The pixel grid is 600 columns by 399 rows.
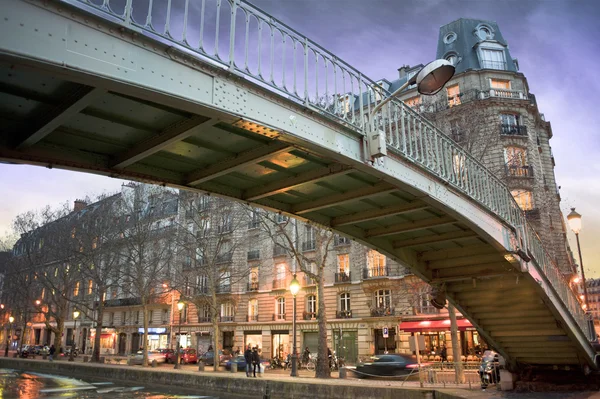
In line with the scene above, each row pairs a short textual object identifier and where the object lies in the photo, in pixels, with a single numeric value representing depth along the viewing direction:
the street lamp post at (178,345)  32.30
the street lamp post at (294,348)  23.16
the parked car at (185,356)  39.59
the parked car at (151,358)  38.78
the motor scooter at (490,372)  17.84
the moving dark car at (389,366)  22.53
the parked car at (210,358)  37.09
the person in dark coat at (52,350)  46.50
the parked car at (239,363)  32.28
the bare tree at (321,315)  24.02
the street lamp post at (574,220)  18.62
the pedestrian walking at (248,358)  24.00
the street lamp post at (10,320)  57.75
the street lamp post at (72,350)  40.23
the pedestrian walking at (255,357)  23.95
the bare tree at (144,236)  35.44
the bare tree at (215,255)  32.34
